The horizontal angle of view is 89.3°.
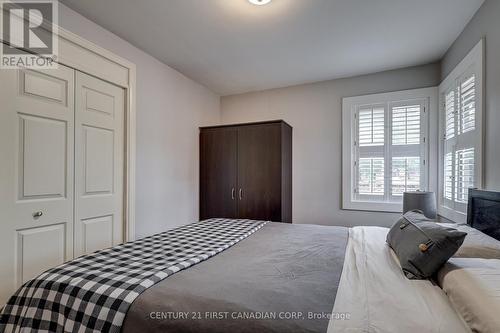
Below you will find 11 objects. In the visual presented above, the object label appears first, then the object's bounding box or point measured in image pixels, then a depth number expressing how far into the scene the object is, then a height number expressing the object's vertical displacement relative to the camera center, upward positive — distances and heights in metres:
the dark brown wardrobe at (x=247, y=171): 3.39 -0.07
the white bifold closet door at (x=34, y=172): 1.81 -0.06
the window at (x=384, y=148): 3.20 +0.27
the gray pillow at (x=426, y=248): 1.11 -0.37
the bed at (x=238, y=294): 0.87 -0.52
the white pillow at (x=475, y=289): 0.75 -0.42
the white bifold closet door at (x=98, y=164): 2.28 +0.01
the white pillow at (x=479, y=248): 1.22 -0.39
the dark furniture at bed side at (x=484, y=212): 1.56 -0.29
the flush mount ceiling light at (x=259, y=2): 2.00 +1.31
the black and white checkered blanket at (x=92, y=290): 1.01 -0.53
